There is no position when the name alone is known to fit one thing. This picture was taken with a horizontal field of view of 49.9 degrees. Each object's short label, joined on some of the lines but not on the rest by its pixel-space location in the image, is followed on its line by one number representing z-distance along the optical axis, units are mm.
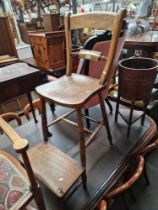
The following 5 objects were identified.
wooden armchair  631
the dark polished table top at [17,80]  1226
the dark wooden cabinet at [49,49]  2457
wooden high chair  939
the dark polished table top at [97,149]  993
